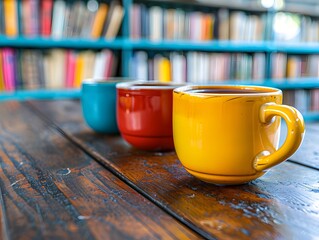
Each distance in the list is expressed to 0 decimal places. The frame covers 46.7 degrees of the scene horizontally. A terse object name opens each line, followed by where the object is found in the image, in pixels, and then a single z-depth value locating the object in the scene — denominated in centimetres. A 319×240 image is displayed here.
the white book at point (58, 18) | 205
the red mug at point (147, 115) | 55
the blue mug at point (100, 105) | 70
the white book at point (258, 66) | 285
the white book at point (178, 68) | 252
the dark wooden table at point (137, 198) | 33
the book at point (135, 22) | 229
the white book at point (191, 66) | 258
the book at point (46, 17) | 203
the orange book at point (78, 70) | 218
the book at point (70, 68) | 215
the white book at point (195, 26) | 249
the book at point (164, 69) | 247
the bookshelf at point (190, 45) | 210
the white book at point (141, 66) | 240
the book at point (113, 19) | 219
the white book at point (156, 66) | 245
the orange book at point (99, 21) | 215
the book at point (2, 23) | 193
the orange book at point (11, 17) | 194
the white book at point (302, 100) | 314
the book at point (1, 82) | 202
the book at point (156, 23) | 237
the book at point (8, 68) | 201
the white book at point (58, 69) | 213
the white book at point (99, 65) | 222
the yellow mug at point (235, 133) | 39
